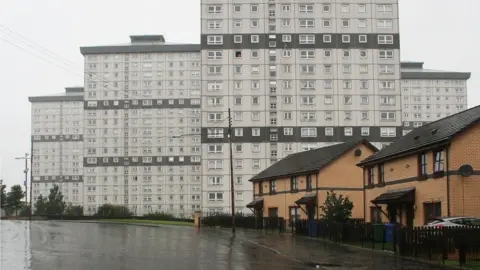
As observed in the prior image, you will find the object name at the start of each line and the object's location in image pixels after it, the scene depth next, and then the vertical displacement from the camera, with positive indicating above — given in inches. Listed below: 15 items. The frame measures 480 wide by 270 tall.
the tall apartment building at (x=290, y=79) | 3609.7 +670.5
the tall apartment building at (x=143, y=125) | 5492.1 +612.1
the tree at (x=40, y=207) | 5012.3 -143.2
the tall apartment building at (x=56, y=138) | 6747.1 +591.6
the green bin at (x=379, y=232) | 1184.2 -87.5
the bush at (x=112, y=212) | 3754.4 -144.2
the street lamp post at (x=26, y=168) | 3611.7 +135.0
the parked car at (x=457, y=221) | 963.3 -53.9
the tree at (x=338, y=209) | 1424.7 -49.3
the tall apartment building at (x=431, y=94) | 6368.1 +998.6
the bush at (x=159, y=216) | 3188.0 -147.4
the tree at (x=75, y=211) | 4563.5 -161.9
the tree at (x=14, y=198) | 4581.7 -59.0
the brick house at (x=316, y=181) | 1791.3 +25.7
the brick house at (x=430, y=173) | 1044.5 +29.6
